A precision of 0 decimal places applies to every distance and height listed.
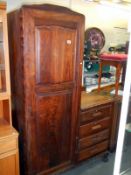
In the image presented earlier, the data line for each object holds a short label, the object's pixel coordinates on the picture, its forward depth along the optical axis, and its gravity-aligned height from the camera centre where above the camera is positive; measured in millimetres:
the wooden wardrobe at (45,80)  1668 -305
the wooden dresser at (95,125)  2282 -931
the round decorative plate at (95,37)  2693 +149
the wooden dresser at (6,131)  1654 -759
